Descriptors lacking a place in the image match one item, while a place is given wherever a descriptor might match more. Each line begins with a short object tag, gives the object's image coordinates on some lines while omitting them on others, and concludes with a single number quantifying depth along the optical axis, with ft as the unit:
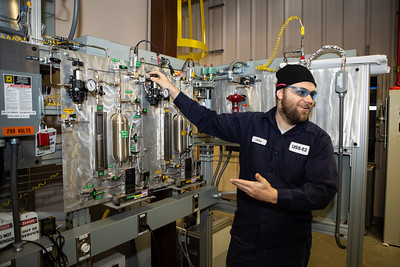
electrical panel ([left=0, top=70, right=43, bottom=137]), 3.52
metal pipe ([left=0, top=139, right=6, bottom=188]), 3.64
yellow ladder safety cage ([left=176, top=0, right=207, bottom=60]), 8.89
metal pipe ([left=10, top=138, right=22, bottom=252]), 3.58
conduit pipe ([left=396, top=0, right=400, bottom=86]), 10.55
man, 4.52
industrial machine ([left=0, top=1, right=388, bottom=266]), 3.83
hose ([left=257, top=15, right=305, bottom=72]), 6.49
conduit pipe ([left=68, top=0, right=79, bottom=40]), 5.47
